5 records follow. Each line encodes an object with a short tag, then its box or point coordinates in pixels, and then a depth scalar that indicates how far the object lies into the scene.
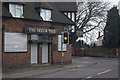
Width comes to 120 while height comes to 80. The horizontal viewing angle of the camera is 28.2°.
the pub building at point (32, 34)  23.16
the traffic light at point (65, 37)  24.05
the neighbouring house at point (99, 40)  81.44
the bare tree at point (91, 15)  51.53
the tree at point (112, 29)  47.88
